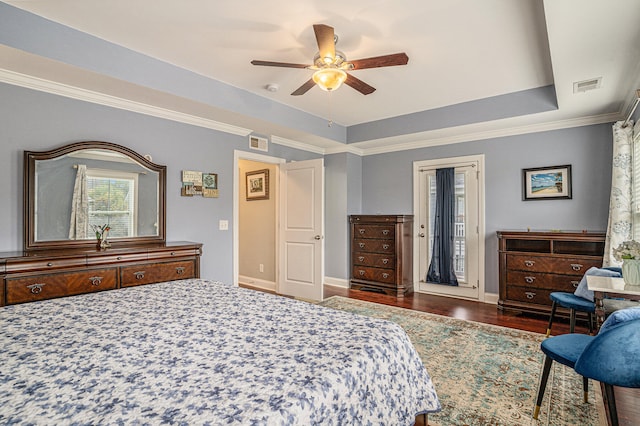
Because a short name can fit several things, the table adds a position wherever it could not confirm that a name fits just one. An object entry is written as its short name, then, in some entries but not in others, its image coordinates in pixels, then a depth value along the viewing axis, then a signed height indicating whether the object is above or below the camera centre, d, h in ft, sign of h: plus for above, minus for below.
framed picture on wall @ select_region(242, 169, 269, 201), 17.67 +1.67
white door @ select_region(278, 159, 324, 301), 15.23 -0.65
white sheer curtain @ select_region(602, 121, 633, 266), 10.98 +0.66
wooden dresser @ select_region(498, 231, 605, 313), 11.84 -1.80
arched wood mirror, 9.07 +0.62
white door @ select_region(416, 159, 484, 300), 15.19 -0.51
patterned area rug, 6.51 -3.86
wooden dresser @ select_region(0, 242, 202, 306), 7.75 -1.41
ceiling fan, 7.43 +3.65
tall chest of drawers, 15.87 -1.89
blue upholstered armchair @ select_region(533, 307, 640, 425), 4.83 -2.10
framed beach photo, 13.19 +1.27
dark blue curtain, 15.72 -0.69
